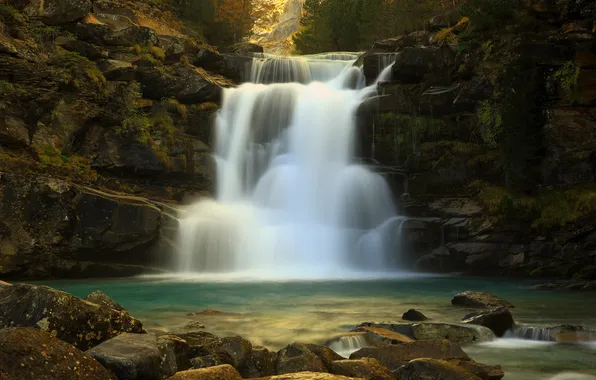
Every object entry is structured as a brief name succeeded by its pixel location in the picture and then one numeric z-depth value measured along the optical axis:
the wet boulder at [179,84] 23.69
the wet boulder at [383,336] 7.94
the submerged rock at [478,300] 11.40
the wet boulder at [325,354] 6.39
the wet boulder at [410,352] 6.80
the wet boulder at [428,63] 22.89
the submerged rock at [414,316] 9.79
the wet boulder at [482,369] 6.25
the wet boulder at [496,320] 8.99
